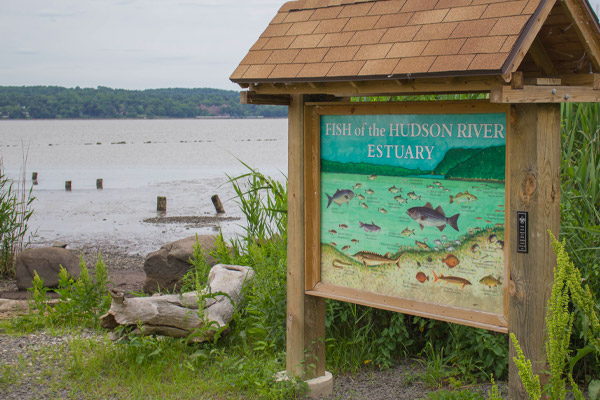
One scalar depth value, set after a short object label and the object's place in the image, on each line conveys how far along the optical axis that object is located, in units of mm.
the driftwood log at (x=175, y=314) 5715
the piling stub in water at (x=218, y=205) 22225
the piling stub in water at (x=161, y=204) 23422
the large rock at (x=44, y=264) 10109
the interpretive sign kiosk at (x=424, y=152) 3865
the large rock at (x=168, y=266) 8727
